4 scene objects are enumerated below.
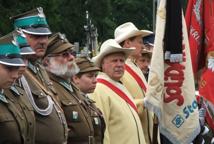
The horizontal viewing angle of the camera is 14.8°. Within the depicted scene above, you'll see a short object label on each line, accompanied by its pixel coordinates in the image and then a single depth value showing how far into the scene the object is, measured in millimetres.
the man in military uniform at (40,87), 6664
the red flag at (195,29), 8486
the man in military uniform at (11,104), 5932
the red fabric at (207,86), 8397
